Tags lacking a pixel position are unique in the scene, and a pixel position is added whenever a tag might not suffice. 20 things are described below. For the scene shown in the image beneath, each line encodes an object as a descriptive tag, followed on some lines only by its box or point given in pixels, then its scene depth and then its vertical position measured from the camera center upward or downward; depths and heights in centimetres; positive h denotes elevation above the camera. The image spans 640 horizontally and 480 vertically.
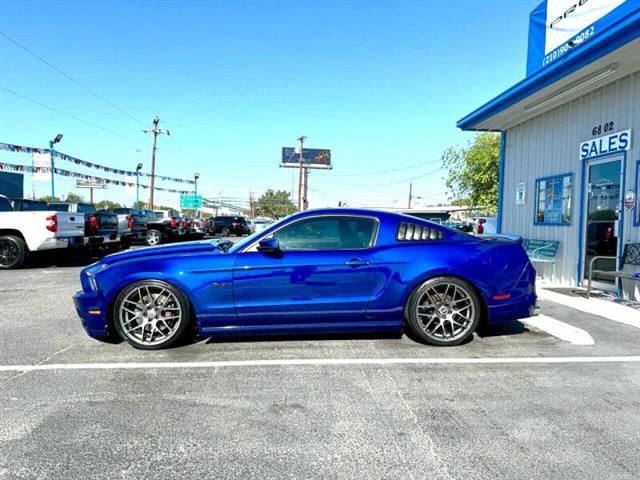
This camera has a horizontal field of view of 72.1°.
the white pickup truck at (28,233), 1055 -39
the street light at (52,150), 2350 +364
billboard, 7306 +1169
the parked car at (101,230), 1244 -31
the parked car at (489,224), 1484 +25
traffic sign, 5888 +285
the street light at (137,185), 3850 +318
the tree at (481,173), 2742 +375
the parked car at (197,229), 2484 -38
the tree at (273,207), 9175 +379
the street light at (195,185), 5891 +497
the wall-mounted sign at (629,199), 718 +59
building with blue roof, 717 +197
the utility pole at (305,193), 6003 +470
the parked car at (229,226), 3366 -19
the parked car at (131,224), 1705 -16
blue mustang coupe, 430 -59
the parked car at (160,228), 2011 -31
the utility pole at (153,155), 3891 +603
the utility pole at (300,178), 5921 +677
